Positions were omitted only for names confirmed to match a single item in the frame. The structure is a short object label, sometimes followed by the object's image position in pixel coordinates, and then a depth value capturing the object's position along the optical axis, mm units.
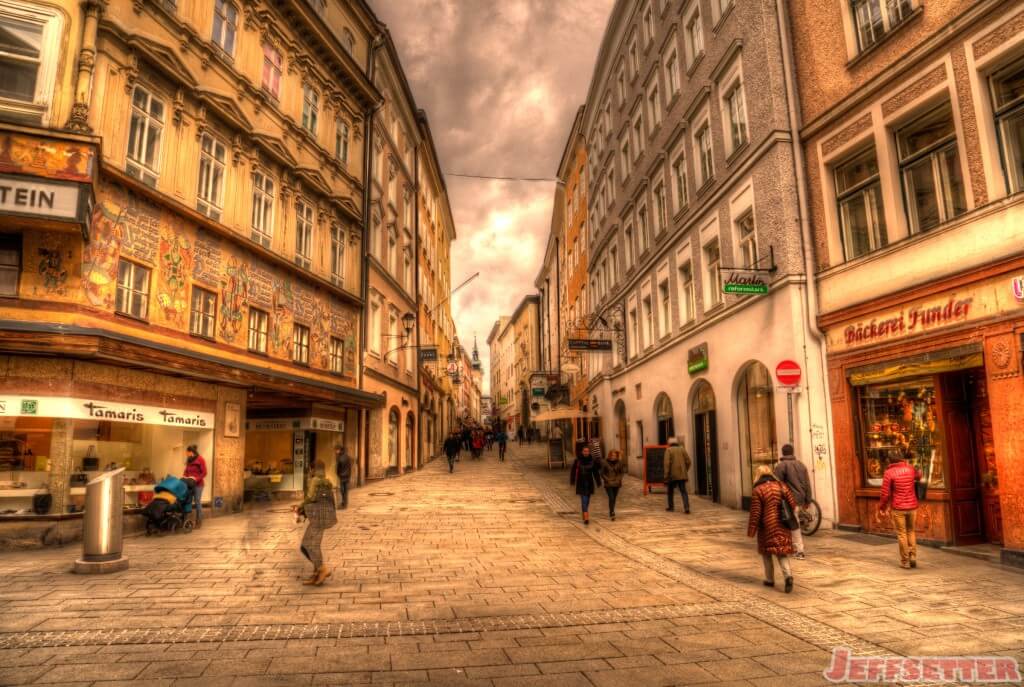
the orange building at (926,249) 9695
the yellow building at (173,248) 11508
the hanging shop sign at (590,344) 26000
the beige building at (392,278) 26594
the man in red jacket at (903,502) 9242
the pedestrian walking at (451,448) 29922
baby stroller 12867
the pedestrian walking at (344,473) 17344
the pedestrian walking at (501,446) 38438
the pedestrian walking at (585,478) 14484
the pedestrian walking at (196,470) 14258
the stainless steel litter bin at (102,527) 9203
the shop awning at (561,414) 30484
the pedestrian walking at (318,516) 8633
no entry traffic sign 11953
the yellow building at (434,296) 38688
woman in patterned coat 8102
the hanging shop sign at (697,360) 18620
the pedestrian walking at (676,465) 15922
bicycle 12266
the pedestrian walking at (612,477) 15133
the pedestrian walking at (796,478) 11766
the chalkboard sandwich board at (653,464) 19062
